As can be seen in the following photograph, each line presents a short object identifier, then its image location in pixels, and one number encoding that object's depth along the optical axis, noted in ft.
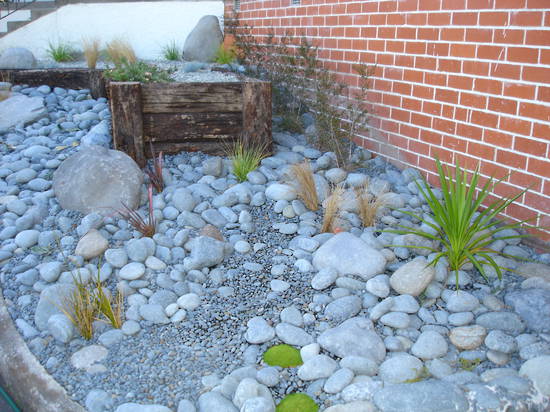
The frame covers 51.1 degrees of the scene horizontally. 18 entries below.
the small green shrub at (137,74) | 15.03
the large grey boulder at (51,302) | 9.40
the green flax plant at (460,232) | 9.46
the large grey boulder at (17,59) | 21.85
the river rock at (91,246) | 10.75
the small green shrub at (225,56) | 21.70
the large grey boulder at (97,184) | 12.05
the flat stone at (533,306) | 8.44
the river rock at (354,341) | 8.21
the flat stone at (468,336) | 8.24
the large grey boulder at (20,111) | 16.48
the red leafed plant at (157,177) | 12.94
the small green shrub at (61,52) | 23.31
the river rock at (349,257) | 9.87
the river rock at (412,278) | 9.26
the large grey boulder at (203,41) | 23.84
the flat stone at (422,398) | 6.95
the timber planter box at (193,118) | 14.02
